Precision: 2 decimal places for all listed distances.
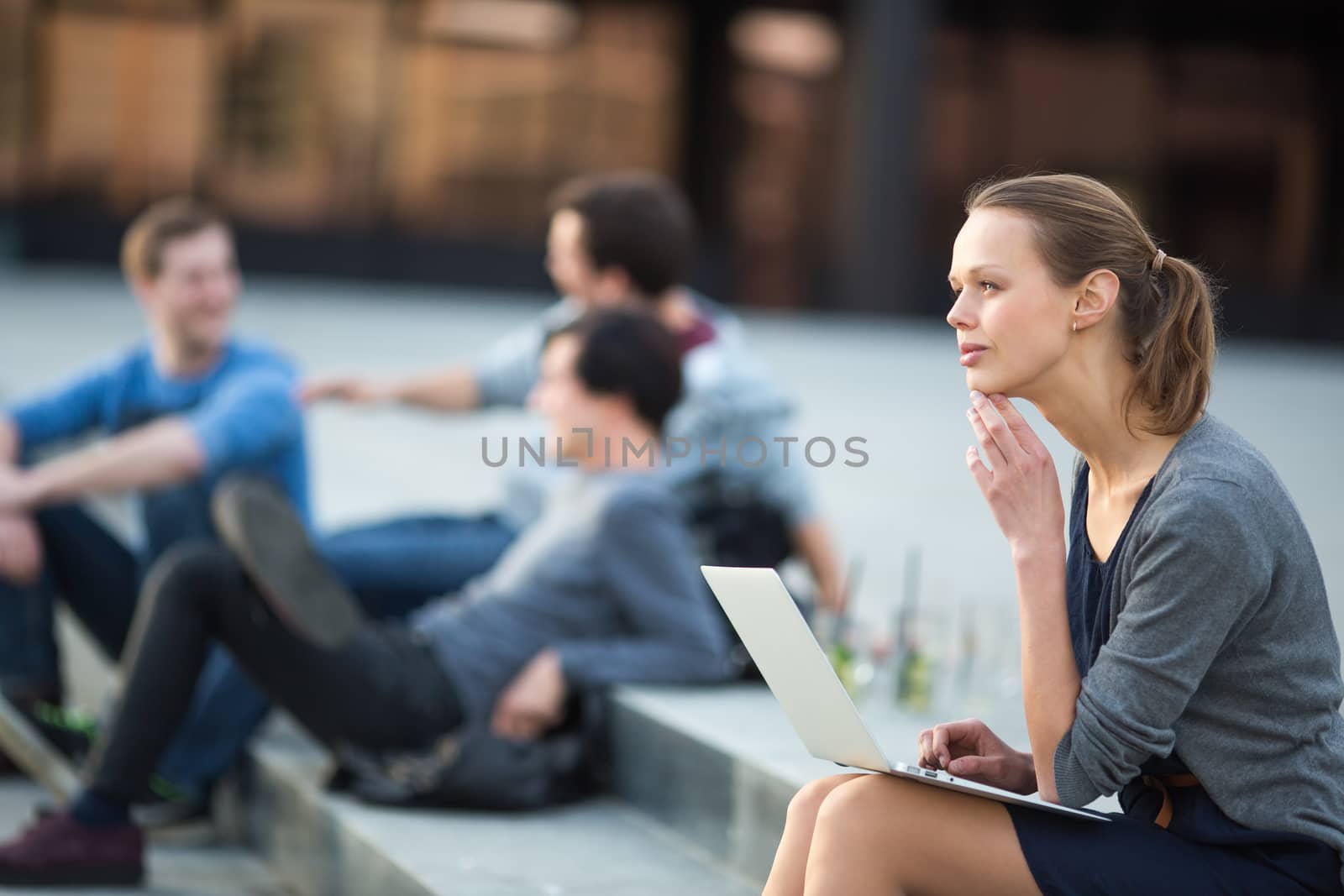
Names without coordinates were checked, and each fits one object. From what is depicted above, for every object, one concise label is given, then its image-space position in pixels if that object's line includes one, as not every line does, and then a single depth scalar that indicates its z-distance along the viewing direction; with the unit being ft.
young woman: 10.93
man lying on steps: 19.49
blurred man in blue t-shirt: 23.25
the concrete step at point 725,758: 18.02
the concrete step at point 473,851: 17.79
